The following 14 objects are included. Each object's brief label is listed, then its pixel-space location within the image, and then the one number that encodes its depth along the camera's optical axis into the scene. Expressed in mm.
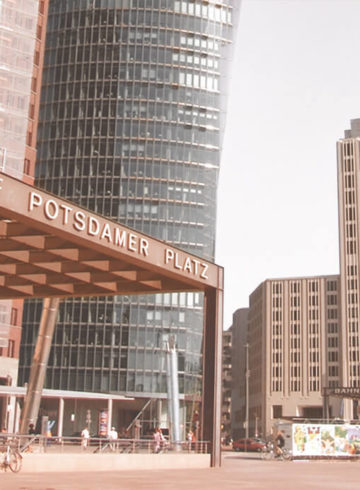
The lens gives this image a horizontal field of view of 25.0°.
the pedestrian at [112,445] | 33306
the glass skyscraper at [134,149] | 111562
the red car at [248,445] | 86875
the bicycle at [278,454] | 51462
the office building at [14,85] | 62969
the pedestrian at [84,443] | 31303
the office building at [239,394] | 188625
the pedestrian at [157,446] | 35612
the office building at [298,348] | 161625
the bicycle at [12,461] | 26797
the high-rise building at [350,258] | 158250
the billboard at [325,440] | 50656
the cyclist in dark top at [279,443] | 52312
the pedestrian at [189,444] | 33884
